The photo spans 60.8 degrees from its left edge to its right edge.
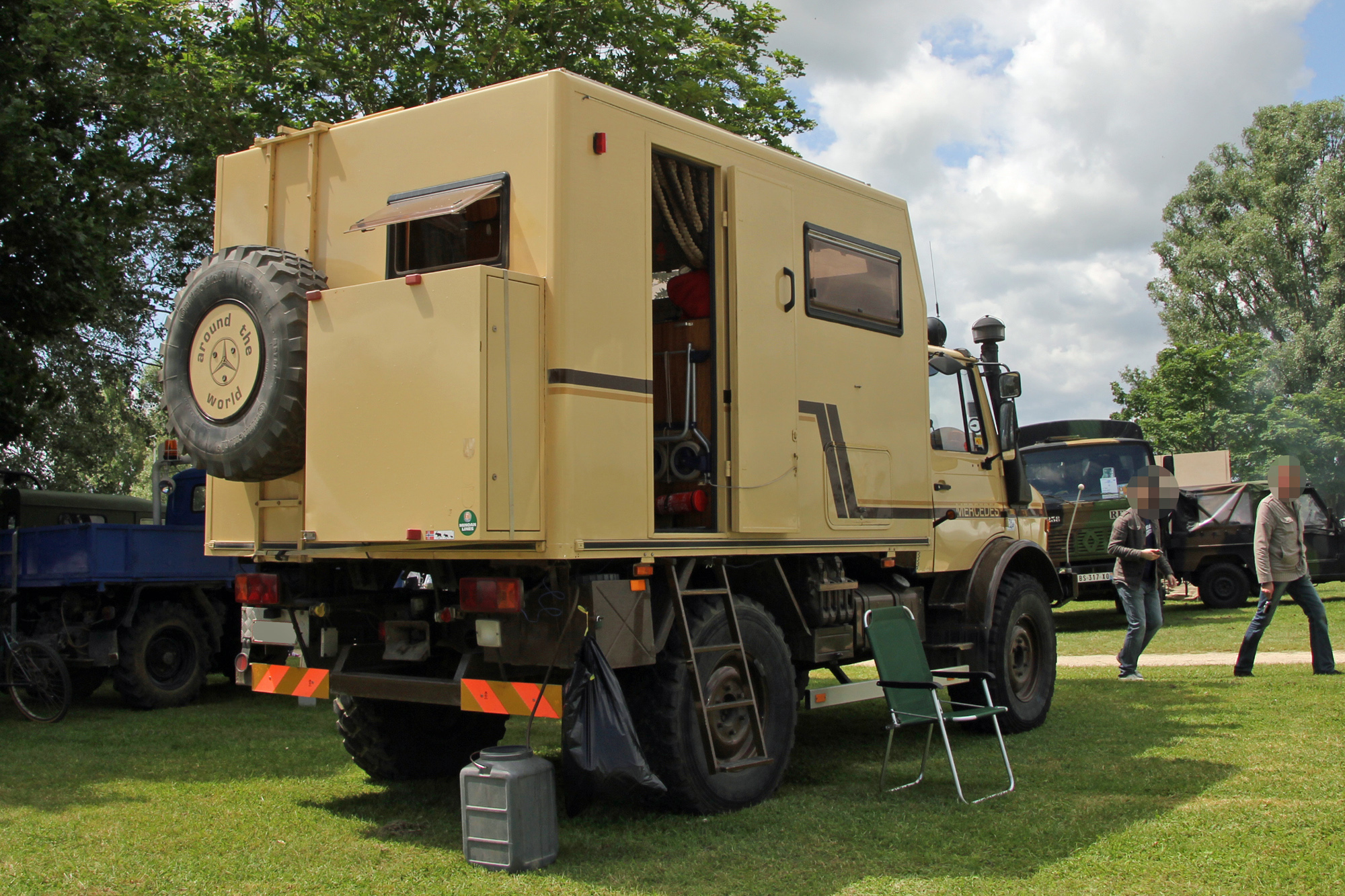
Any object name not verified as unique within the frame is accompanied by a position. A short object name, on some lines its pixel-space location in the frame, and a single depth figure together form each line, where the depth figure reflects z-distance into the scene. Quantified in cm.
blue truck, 1065
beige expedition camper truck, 509
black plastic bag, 496
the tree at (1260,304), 3578
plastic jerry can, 487
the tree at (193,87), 1187
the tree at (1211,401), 3531
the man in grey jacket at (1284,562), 1016
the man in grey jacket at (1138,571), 1060
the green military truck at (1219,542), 1769
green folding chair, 624
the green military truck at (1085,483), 1627
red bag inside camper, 646
